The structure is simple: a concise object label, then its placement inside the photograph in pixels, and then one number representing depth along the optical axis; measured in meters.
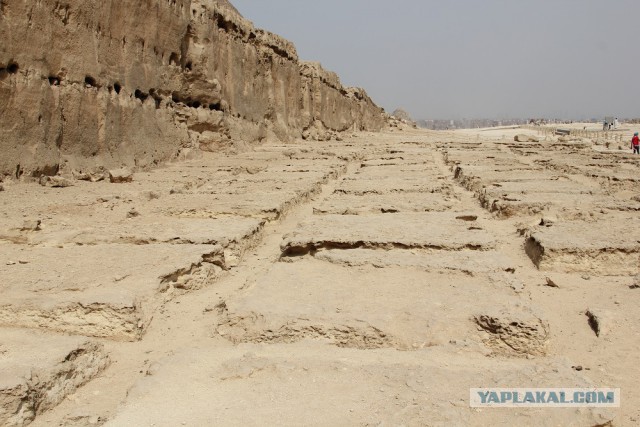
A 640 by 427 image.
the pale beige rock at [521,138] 18.10
